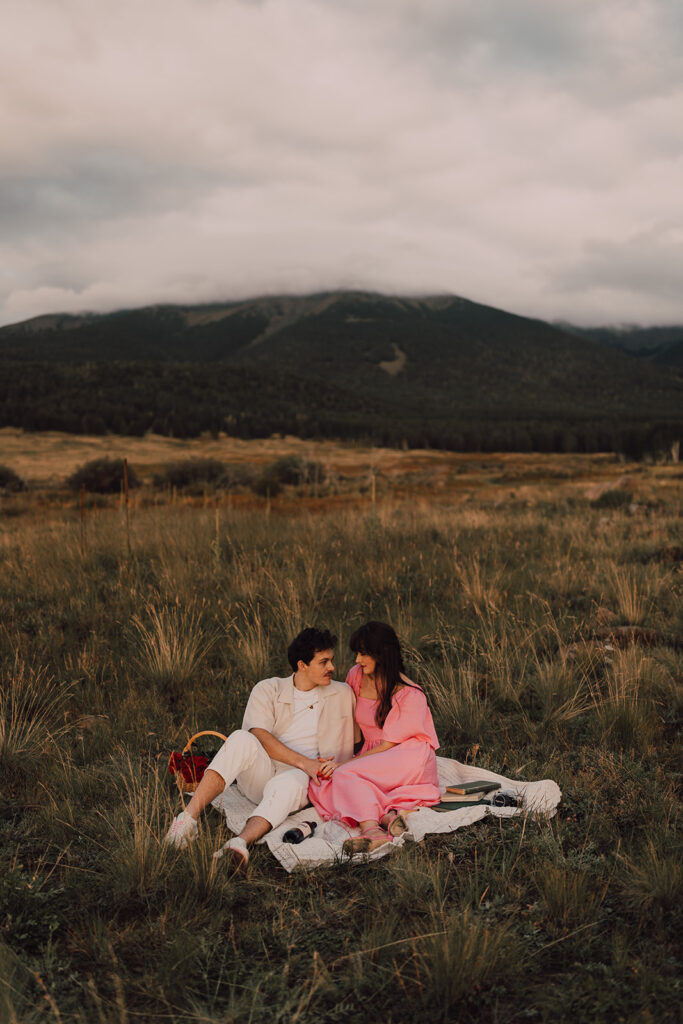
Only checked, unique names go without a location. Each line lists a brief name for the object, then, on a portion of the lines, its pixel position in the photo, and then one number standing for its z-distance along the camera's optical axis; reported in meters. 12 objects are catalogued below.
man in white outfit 3.31
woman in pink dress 3.42
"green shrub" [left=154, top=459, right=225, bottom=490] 25.09
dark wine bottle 3.25
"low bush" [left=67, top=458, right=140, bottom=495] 24.30
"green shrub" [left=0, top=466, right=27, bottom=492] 24.24
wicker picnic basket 3.50
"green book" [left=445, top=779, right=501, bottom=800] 3.55
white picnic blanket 3.11
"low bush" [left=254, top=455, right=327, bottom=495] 25.81
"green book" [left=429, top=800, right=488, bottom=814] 3.45
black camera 3.42
